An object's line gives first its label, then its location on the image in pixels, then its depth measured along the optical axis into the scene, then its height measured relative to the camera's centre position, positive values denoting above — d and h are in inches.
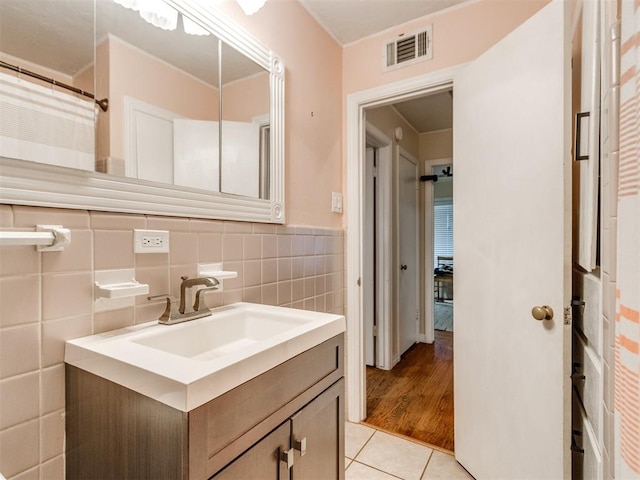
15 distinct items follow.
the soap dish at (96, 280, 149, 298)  32.9 -5.8
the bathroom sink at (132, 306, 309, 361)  37.8 -12.8
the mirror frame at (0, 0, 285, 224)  29.5 +5.5
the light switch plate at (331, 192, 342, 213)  76.8 +8.4
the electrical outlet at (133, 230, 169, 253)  37.6 -0.7
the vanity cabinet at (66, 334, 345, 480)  23.9 -17.1
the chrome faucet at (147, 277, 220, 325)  39.3 -8.8
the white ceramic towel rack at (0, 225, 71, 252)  26.1 -0.2
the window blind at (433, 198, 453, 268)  262.4 +7.5
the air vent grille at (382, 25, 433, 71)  69.8 +42.7
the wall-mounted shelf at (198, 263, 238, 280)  44.1 -5.2
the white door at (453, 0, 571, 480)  46.3 -2.5
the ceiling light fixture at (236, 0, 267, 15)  48.8 +35.9
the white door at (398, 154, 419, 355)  124.5 -6.7
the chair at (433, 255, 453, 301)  225.5 -32.1
